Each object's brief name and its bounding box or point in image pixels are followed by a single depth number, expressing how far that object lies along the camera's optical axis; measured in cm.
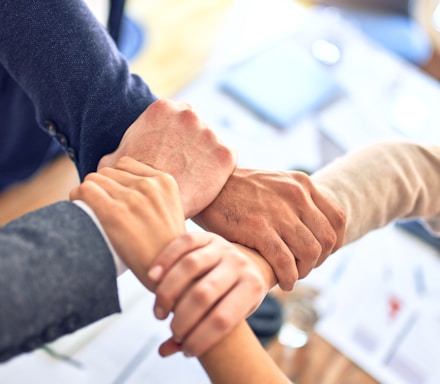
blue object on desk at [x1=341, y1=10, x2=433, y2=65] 192
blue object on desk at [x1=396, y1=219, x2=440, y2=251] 109
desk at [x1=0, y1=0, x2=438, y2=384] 90
